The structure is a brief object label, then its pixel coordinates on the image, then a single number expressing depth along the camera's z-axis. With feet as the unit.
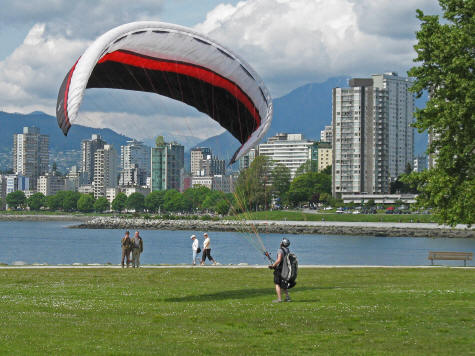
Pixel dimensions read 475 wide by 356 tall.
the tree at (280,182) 602.03
